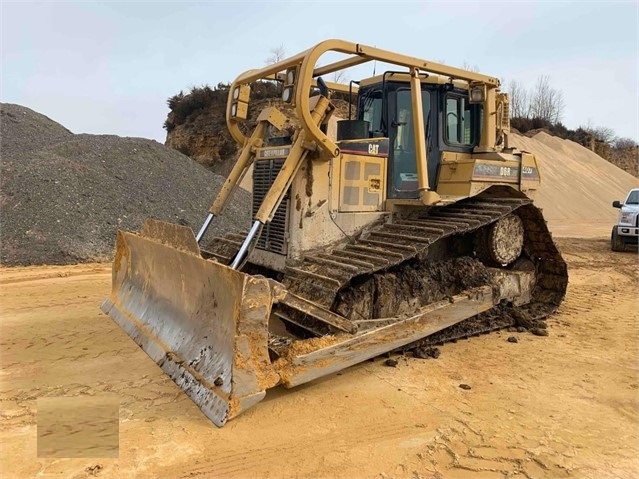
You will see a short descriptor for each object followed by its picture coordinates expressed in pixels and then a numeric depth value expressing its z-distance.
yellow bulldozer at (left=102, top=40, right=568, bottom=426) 4.03
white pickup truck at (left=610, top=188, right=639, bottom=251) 13.02
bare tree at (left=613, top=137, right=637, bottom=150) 49.00
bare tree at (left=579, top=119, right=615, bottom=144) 46.62
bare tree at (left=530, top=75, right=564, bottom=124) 54.51
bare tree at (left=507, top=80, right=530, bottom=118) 51.83
